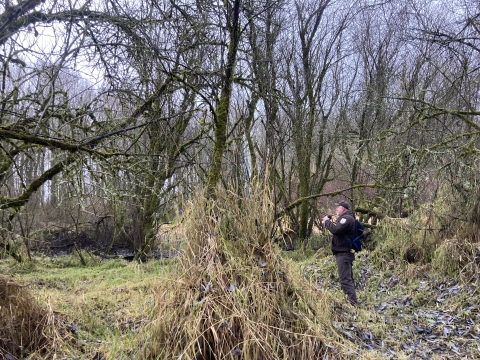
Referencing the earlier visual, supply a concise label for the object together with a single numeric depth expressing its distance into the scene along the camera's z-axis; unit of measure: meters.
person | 5.93
